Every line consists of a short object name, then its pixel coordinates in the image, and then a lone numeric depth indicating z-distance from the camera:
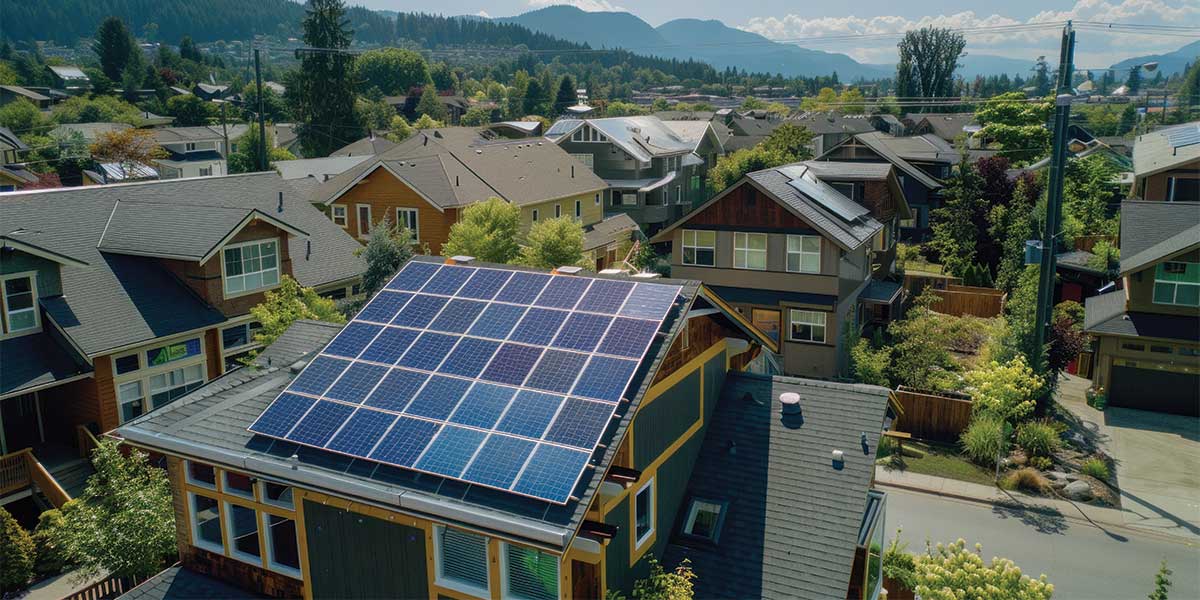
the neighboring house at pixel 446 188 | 40.97
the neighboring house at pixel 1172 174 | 39.66
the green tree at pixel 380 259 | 30.09
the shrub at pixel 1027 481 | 23.91
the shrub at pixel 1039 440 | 25.55
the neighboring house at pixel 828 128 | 91.56
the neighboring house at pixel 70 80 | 133.43
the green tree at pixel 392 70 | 181.12
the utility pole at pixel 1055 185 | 26.56
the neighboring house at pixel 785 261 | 31.91
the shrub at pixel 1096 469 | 24.08
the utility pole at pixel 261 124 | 44.84
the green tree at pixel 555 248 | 35.25
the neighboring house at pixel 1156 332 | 28.75
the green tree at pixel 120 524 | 15.01
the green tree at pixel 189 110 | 110.62
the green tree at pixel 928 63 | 120.75
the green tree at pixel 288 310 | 22.81
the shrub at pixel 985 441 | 25.47
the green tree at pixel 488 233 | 34.19
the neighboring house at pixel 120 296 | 21.28
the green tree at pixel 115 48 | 131.12
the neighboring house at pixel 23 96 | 99.25
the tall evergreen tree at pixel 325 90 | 87.00
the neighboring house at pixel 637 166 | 60.59
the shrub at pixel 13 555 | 17.36
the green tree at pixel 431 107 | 138.75
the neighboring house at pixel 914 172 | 54.50
